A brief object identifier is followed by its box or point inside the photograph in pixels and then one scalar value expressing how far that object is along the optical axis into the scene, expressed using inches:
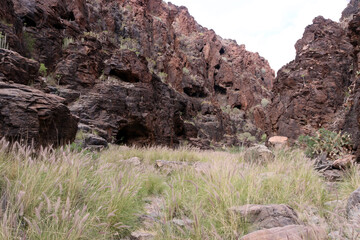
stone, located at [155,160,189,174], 227.1
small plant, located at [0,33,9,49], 221.3
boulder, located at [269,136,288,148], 517.7
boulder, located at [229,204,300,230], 79.9
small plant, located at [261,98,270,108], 1847.8
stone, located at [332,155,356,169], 185.0
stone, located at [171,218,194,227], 84.9
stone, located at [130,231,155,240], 79.3
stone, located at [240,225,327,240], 55.3
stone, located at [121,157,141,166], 250.1
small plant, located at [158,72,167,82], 948.5
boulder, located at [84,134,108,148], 295.0
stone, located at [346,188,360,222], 73.6
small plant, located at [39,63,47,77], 341.2
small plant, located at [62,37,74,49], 411.6
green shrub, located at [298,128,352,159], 255.6
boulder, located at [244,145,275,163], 251.3
